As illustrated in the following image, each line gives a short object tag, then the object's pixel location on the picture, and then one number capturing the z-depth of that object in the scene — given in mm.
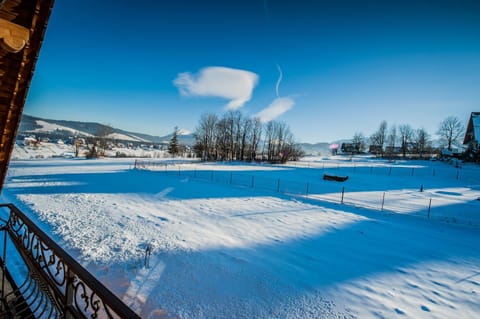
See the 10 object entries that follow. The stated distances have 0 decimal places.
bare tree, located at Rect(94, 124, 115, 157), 39578
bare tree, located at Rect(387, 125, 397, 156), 54631
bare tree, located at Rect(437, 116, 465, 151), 42656
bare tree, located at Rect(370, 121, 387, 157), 55250
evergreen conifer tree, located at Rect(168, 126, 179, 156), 48281
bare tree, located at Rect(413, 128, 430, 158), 50059
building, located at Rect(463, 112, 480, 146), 27578
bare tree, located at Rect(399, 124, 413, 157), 52866
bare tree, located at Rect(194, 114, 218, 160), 46625
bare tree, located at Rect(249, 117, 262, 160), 46469
